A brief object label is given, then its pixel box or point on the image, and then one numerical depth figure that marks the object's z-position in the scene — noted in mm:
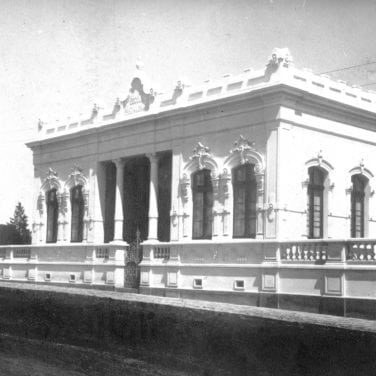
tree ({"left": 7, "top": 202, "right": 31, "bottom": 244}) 41347
